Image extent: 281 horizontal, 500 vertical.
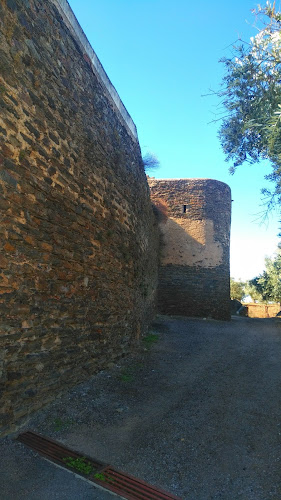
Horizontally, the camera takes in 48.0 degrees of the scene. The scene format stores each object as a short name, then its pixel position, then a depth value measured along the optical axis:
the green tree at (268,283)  18.32
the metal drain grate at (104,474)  2.63
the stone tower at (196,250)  12.94
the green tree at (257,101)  4.90
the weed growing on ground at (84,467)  2.79
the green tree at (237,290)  35.25
